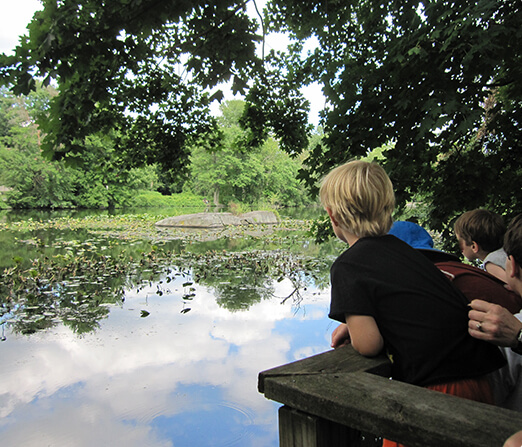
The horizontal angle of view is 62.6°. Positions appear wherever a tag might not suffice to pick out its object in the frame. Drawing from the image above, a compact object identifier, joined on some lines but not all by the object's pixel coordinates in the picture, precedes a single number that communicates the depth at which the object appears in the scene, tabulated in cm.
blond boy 122
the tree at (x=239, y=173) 3866
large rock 1970
